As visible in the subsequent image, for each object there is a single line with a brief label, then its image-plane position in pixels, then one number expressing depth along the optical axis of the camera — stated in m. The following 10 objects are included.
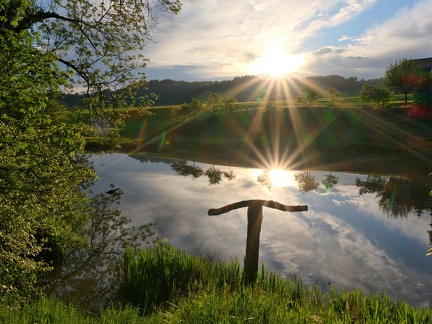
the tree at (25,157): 7.41
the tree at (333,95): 78.12
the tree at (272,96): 96.35
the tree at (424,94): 60.34
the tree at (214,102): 90.19
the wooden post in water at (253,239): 10.42
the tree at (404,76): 68.50
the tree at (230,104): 82.56
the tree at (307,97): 81.50
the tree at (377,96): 65.12
